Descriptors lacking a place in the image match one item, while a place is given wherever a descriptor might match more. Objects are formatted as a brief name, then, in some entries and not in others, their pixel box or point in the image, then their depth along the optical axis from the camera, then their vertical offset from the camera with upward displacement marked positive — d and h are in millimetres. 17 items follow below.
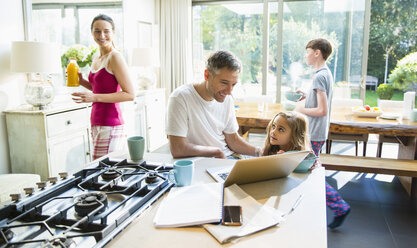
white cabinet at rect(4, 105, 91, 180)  2768 -571
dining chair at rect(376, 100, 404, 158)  3586 -403
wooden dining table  2883 -443
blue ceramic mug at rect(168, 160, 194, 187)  1201 -358
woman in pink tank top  2207 -124
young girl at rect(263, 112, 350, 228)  1857 -341
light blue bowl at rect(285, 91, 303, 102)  2965 -196
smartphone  954 -419
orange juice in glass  2486 -12
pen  1071 -425
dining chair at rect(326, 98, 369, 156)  3656 -701
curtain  5547 +496
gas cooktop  829 -393
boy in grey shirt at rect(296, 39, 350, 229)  2586 -200
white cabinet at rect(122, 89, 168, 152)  4207 -594
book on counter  960 -411
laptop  1168 -347
